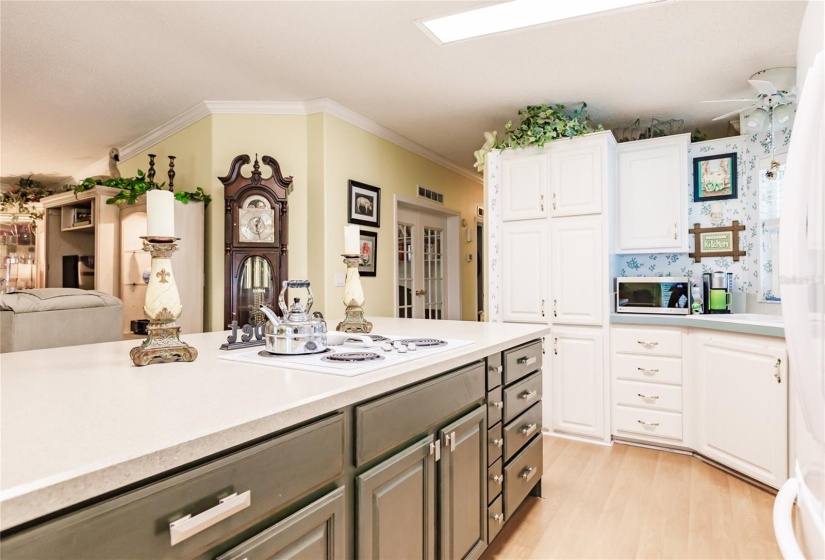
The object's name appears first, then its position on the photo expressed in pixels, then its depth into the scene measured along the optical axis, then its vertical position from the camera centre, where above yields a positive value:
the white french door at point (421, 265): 4.81 +0.18
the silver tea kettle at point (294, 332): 1.39 -0.15
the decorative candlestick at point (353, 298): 2.06 -0.08
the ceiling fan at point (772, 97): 2.90 +1.17
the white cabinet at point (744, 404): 2.46 -0.70
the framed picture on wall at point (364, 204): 3.91 +0.66
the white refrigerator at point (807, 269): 0.78 +0.02
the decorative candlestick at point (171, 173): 3.96 +0.91
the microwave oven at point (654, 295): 3.35 -0.11
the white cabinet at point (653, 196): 3.48 +0.64
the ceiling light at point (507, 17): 2.35 +1.38
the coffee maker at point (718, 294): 3.39 -0.10
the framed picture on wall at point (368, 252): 4.07 +0.25
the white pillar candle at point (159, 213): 1.30 +0.19
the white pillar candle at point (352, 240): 2.06 +0.18
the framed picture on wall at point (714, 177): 3.58 +0.80
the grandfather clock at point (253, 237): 3.54 +0.34
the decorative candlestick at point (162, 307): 1.28 -0.07
